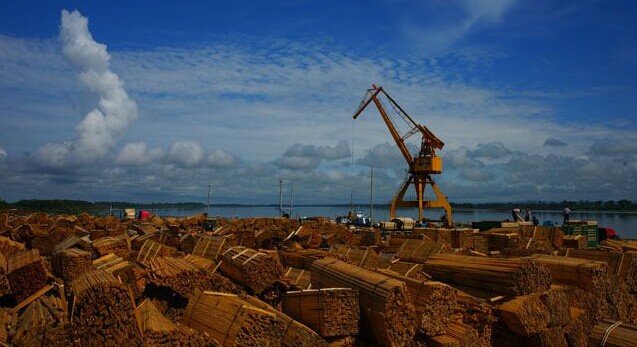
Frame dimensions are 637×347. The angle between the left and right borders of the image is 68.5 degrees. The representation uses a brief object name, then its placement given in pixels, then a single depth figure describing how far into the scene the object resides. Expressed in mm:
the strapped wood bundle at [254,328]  7234
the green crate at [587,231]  25341
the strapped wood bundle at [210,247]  14056
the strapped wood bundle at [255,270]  9875
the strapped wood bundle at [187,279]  9312
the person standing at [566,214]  28483
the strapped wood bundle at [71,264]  10930
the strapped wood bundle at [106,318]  6492
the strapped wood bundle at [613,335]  8761
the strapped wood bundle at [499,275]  9398
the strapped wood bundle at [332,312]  7848
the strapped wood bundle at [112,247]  14836
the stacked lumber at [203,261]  11752
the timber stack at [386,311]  7609
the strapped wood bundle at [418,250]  15126
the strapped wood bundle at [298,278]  10695
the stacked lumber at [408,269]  11492
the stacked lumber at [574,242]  20156
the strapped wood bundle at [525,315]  8789
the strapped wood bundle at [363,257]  13602
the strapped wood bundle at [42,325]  6598
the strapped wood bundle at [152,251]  13894
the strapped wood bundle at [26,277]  9383
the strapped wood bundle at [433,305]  8248
